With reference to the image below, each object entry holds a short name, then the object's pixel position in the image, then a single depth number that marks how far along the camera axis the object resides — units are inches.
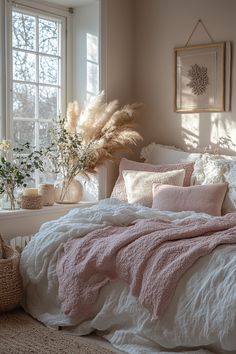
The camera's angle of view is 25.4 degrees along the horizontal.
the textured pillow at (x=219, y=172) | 141.8
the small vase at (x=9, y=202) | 150.3
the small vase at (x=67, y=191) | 166.1
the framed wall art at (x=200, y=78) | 161.2
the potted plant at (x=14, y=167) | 147.6
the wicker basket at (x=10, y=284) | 120.6
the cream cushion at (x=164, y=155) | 163.3
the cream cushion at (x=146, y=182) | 151.8
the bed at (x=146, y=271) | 92.5
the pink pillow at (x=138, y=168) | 156.0
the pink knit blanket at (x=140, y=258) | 97.3
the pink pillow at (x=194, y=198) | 139.3
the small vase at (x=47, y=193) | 158.9
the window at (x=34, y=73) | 160.7
